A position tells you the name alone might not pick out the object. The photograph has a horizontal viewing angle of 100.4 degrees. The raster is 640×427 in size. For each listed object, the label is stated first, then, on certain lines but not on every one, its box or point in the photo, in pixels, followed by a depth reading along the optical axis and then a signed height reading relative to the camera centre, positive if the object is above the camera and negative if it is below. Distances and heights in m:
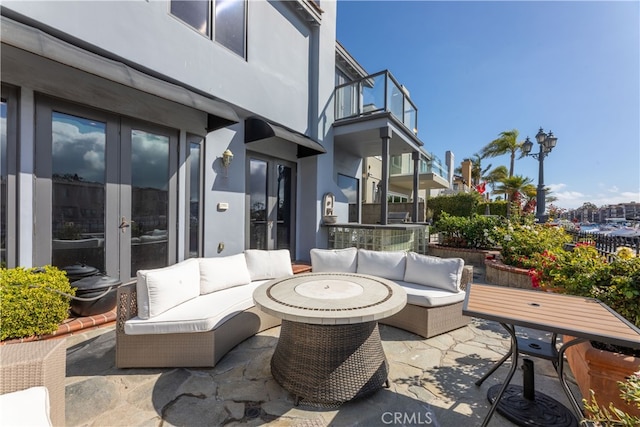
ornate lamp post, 8.48 +1.84
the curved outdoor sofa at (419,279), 3.46 -1.00
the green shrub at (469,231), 8.04 -0.60
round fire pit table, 2.25 -1.24
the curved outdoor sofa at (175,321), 2.67 -1.17
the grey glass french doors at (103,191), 3.49 +0.25
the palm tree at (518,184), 15.60 +1.77
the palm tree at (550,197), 27.71 +1.75
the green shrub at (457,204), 13.97 +0.45
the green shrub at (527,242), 5.50 -0.62
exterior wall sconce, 5.32 +1.01
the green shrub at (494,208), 14.04 +0.24
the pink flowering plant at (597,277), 2.41 -0.66
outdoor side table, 1.69 -0.74
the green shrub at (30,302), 2.76 -1.03
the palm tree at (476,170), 27.92 +4.45
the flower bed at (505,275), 5.29 -1.32
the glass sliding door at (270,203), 6.26 +0.16
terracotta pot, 1.92 -1.21
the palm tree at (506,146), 21.55 +5.54
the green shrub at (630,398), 1.14 -0.86
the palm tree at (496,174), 22.90 +3.37
